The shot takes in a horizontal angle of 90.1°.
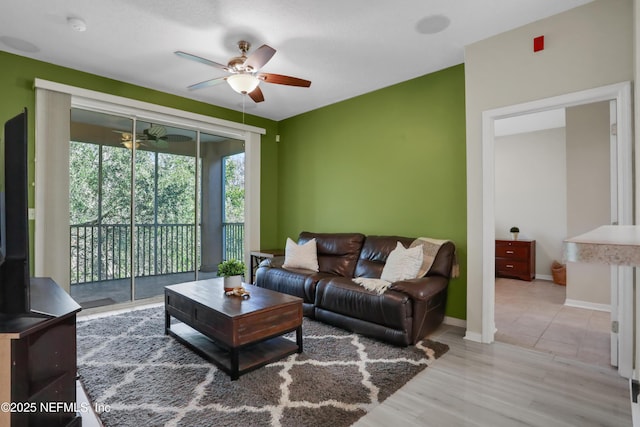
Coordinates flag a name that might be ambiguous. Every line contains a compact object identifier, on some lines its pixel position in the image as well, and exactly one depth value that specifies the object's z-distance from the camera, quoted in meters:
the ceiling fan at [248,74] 2.64
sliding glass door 3.86
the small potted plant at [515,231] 5.80
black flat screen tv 1.50
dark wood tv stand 1.33
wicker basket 5.16
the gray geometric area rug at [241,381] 1.84
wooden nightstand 5.47
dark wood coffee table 2.26
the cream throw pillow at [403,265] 3.16
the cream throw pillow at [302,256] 4.02
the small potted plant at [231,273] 2.81
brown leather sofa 2.77
